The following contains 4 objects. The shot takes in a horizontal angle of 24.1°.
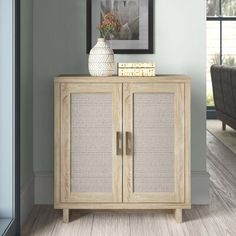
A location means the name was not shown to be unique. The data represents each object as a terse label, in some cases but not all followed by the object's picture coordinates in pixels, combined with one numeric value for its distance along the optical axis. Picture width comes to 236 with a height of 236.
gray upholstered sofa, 5.30
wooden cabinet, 2.64
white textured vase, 2.72
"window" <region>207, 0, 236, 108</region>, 7.49
